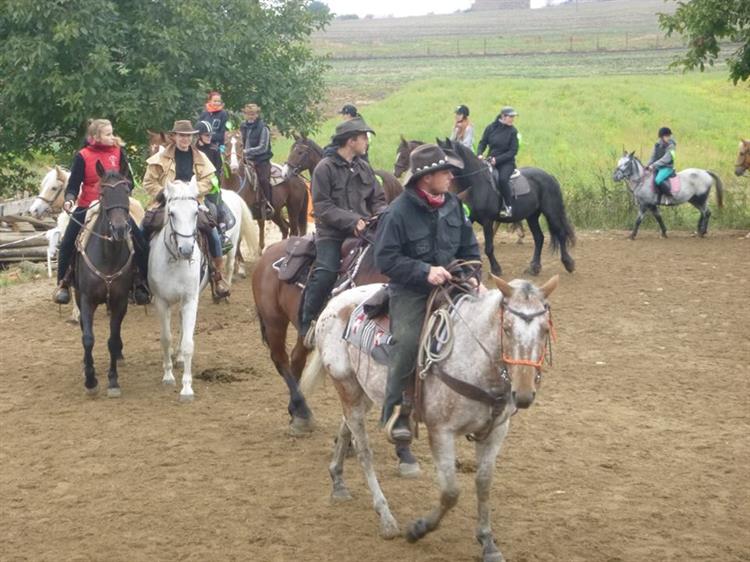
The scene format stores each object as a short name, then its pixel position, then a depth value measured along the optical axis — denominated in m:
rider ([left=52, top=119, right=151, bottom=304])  10.84
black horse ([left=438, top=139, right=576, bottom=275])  16.58
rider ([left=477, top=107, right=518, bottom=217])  17.02
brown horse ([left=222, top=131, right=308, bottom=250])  17.45
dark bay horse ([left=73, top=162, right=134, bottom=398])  10.43
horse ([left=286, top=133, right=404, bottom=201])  16.73
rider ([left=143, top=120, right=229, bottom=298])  11.63
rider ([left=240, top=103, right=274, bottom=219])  18.05
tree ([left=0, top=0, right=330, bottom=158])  18.41
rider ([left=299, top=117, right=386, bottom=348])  8.85
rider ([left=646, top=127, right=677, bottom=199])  20.31
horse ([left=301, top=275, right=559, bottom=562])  6.03
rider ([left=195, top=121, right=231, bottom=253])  13.68
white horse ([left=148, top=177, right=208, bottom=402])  10.38
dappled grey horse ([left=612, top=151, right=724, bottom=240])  20.36
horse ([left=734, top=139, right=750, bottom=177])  21.14
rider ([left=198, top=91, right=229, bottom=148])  17.55
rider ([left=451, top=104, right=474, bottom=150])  18.67
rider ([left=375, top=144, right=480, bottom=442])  6.74
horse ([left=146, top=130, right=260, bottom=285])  14.98
